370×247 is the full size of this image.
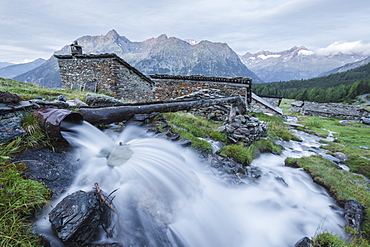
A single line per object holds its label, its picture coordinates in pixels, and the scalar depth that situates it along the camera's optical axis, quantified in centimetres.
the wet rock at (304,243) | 277
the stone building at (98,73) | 1343
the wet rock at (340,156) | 913
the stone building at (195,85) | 1046
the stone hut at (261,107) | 2062
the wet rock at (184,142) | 510
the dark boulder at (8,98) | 323
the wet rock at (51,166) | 264
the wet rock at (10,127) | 293
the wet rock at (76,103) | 459
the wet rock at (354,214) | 370
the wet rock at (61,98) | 483
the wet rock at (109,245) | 202
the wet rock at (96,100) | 725
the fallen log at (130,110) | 455
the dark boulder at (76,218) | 190
